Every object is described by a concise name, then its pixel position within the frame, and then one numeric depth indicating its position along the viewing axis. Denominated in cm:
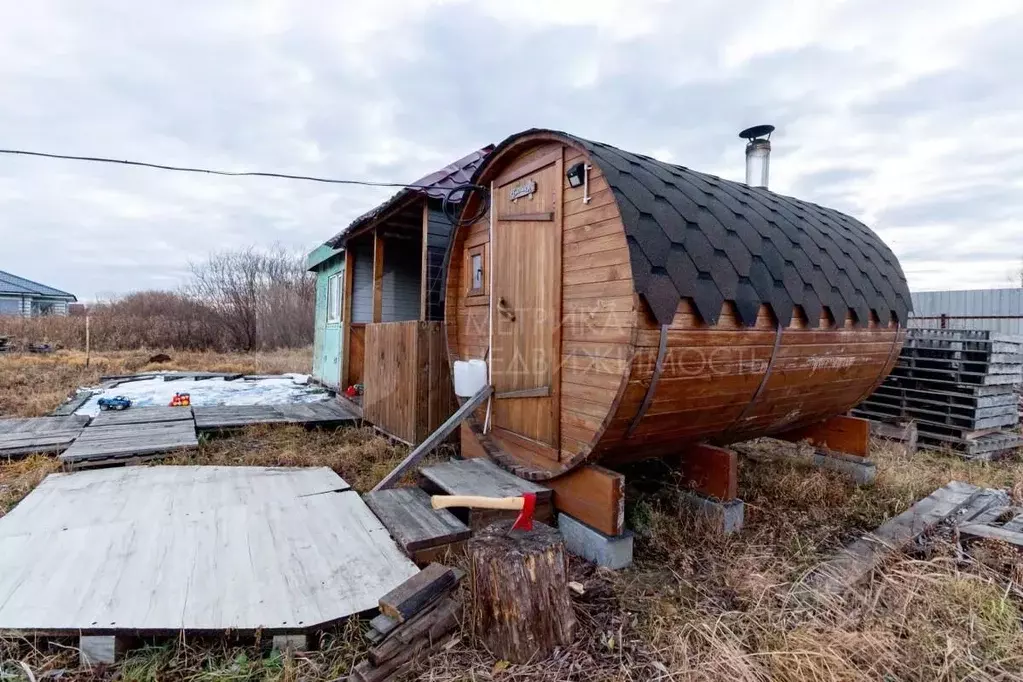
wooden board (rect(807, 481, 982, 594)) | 259
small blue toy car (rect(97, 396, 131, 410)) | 689
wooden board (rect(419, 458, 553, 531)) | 312
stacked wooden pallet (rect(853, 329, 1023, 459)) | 540
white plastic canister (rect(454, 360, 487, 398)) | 407
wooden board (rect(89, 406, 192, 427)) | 589
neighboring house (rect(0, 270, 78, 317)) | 2883
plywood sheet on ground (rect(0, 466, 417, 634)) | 207
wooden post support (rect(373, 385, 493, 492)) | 359
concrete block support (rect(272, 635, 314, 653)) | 202
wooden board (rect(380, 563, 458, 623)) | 198
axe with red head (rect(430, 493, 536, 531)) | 243
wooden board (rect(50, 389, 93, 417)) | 673
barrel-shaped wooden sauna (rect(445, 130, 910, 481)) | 266
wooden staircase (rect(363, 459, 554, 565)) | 268
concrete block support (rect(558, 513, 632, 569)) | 280
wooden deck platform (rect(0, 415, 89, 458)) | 481
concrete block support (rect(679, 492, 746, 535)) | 320
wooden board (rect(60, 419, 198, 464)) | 448
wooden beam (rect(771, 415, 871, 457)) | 453
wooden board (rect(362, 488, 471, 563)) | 264
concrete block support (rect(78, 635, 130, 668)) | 192
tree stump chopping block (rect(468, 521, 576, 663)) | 198
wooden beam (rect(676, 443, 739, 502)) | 327
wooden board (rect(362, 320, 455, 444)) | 496
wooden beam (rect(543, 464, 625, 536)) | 279
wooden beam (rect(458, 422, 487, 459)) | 407
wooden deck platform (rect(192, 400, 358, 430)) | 594
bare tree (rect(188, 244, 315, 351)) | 1991
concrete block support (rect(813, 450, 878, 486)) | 435
